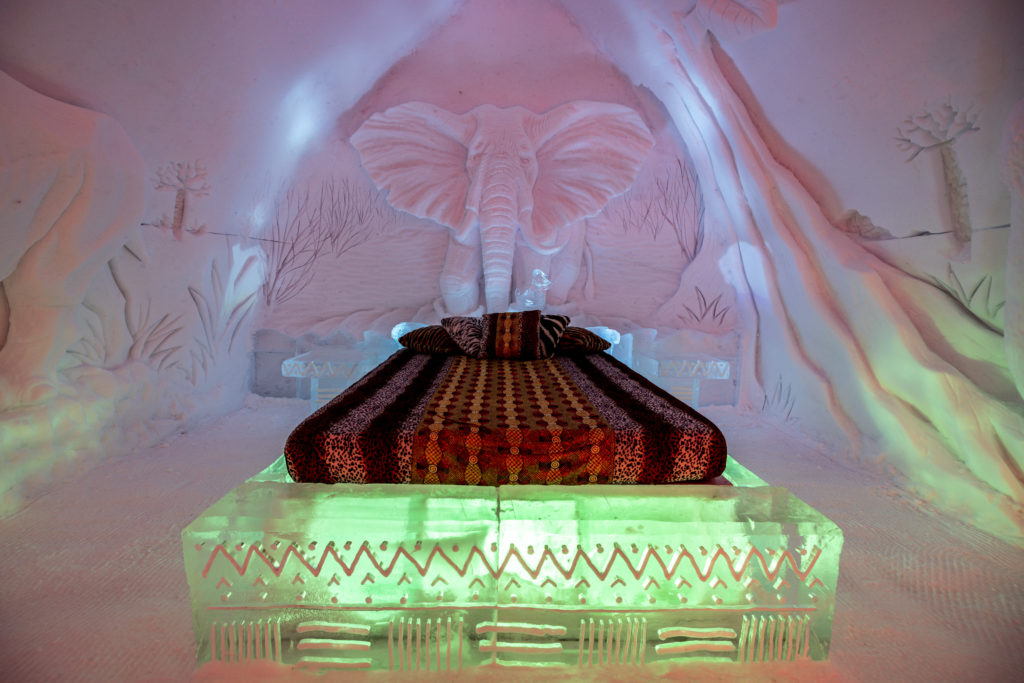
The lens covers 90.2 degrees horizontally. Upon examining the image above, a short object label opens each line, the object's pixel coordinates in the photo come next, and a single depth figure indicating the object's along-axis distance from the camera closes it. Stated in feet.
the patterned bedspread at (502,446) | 4.47
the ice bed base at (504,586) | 3.76
